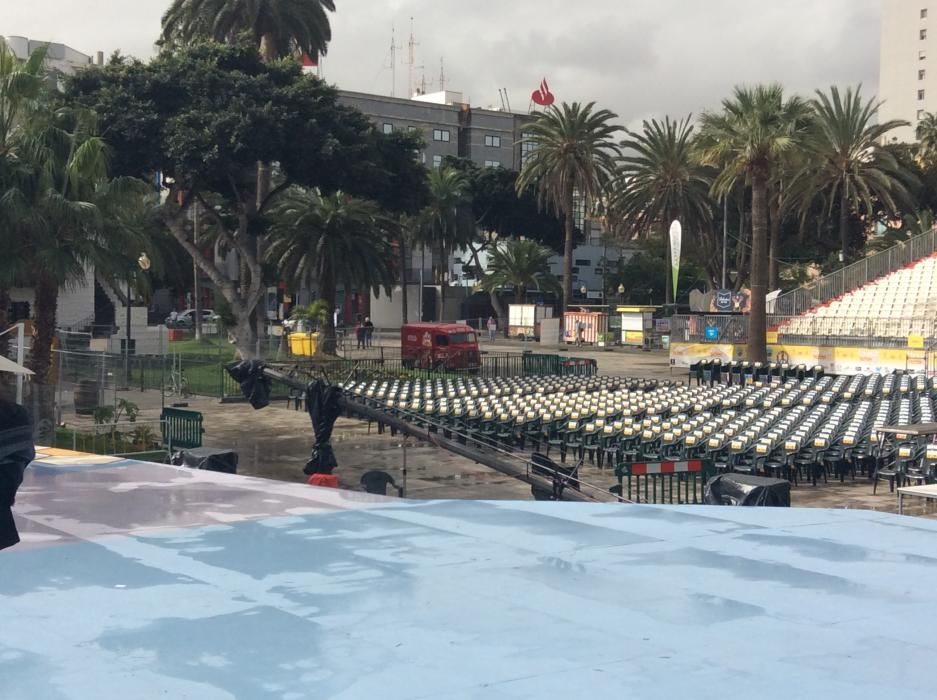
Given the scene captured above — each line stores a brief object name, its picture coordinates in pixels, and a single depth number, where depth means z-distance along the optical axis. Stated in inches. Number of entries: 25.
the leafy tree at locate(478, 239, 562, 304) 3127.5
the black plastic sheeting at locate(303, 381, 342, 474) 628.7
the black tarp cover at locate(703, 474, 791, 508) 506.6
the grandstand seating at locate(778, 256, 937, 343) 1717.5
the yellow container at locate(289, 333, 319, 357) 1683.1
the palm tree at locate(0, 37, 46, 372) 848.3
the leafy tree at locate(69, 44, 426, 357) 1588.3
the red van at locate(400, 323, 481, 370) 1729.8
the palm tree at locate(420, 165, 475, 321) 3053.6
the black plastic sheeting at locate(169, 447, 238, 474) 602.9
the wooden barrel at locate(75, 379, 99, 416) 1026.7
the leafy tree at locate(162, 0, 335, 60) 1914.4
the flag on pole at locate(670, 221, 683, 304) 1991.5
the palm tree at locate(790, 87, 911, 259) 2252.7
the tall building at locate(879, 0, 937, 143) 4212.6
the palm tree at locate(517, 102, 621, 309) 2655.0
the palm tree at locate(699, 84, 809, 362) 1534.2
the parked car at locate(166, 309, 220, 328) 2866.6
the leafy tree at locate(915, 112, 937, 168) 2775.6
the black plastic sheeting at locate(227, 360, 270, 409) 625.0
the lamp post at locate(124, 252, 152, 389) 1288.5
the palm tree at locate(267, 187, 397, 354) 1947.6
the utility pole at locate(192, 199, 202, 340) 2241.1
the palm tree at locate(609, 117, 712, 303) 2679.6
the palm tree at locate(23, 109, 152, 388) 874.8
